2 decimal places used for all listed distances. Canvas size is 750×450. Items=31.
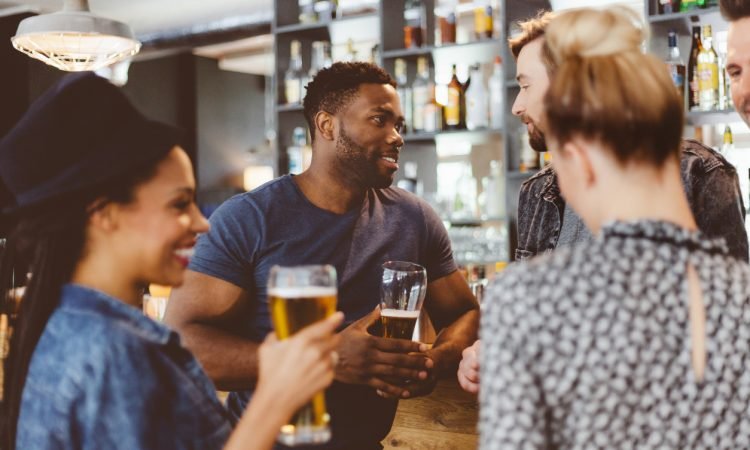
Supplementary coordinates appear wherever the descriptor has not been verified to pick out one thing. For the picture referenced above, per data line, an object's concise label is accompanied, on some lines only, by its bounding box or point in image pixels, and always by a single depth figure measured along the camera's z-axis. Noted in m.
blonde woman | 0.98
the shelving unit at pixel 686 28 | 3.64
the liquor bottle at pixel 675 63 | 3.65
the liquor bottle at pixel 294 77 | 4.96
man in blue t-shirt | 1.95
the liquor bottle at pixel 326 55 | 4.87
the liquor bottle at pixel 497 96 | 4.31
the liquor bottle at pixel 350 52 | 4.73
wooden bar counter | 2.26
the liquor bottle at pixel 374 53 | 4.70
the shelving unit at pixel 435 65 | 4.21
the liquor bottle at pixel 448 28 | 4.49
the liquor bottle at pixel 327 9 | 4.82
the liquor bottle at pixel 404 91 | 4.57
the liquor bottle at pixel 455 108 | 4.44
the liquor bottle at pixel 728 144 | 3.82
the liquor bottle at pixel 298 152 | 4.93
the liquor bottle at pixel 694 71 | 3.74
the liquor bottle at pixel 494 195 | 4.52
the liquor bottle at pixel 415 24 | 4.54
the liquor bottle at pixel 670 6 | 3.72
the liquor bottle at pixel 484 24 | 4.38
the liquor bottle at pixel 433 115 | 4.48
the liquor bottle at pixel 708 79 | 3.69
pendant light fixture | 3.41
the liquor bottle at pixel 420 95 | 4.51
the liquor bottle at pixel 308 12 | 4.94
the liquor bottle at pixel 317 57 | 4.88
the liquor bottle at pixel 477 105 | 4.38
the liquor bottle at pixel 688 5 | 3.68
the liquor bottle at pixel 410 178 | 4.59
